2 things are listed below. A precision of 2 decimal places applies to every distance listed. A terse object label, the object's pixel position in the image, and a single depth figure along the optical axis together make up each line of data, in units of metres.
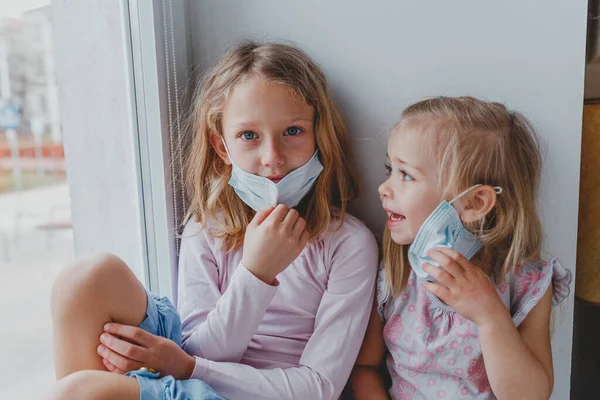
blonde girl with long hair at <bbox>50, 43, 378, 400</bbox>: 0.91
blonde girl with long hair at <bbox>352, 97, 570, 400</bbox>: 0.93
